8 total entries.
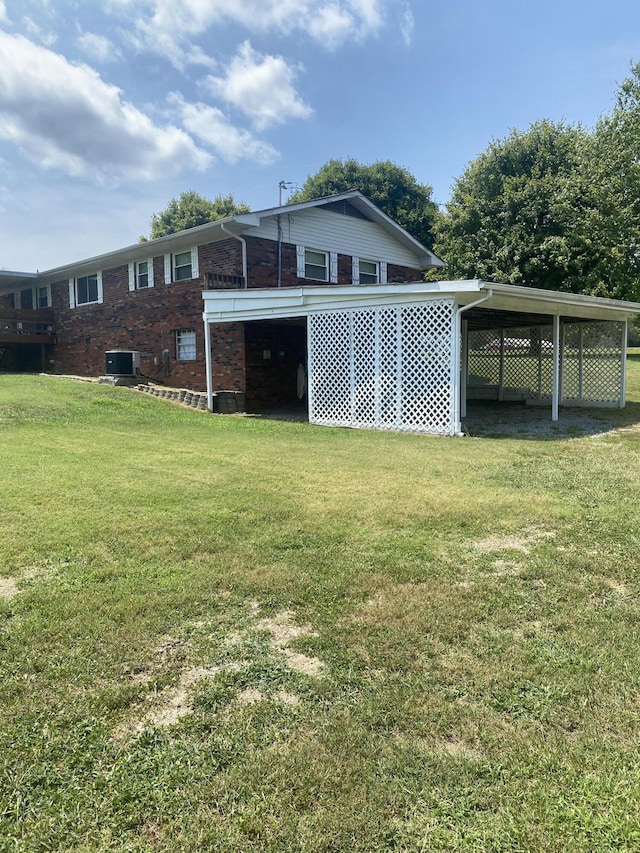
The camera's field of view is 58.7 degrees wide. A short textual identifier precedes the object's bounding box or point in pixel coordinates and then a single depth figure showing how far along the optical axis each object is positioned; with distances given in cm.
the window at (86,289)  2047
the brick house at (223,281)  1504
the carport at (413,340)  1016
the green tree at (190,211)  3556
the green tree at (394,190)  3091
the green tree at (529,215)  2206
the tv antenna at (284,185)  2433
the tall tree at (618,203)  2148
